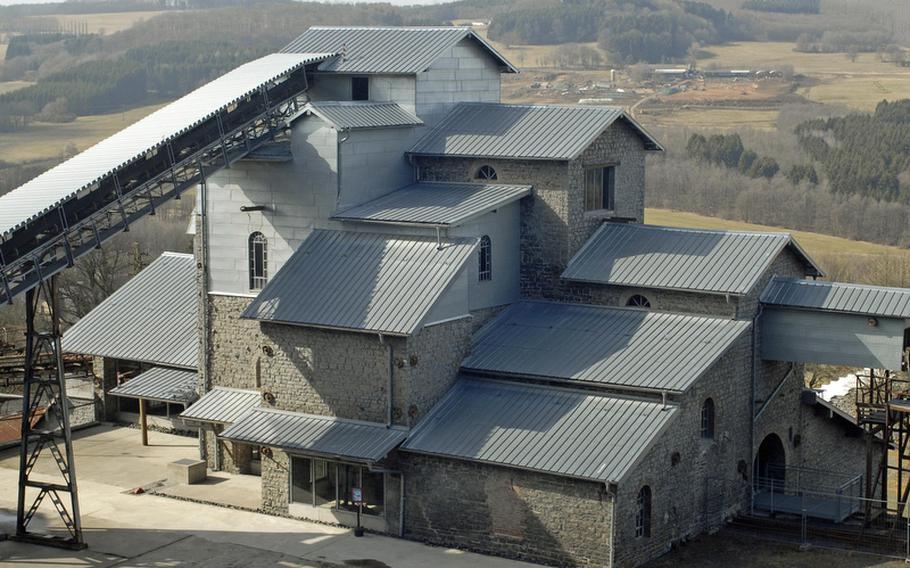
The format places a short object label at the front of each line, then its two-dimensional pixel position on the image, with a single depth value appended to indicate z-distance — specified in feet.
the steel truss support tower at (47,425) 120.88
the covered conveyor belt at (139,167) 118.62
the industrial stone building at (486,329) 123.24
